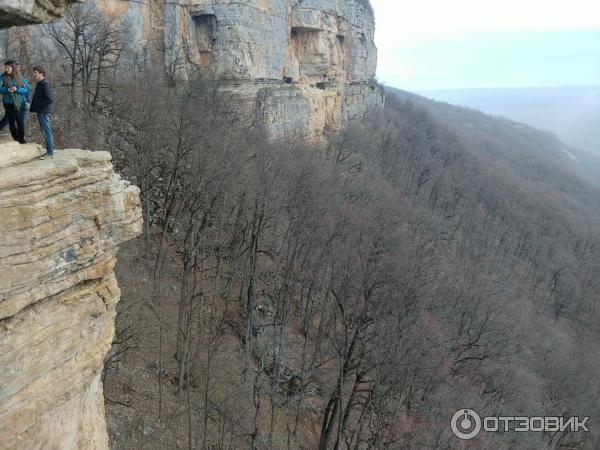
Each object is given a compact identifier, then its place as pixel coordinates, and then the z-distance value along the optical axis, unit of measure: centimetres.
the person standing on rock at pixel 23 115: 818
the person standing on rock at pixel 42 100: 811
